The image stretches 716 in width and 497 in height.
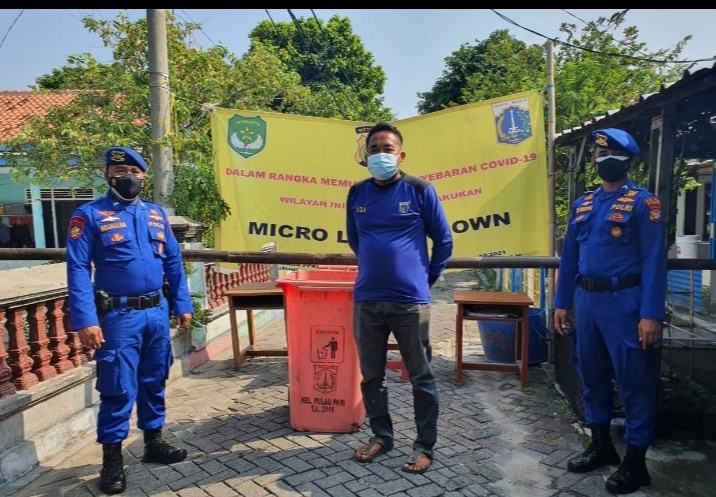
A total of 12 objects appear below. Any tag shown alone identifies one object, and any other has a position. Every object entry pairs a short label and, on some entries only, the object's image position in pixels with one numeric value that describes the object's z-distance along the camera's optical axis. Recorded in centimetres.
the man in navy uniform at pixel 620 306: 279
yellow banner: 429
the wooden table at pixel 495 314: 457
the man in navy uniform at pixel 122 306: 293
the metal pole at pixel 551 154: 438
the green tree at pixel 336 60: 2306
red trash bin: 353
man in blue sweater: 301
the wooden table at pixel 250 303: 526
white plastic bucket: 968
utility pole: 527
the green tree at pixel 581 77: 851
